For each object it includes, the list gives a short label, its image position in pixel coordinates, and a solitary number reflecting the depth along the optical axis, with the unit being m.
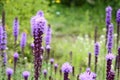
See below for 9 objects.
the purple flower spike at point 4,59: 4.89
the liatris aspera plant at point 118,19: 4.75
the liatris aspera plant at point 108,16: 4.92
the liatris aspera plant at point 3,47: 4.86
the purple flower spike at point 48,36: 5.30
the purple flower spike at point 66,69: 3.20
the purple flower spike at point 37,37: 3.06
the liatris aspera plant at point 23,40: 5.28
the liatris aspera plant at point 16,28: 5.18
